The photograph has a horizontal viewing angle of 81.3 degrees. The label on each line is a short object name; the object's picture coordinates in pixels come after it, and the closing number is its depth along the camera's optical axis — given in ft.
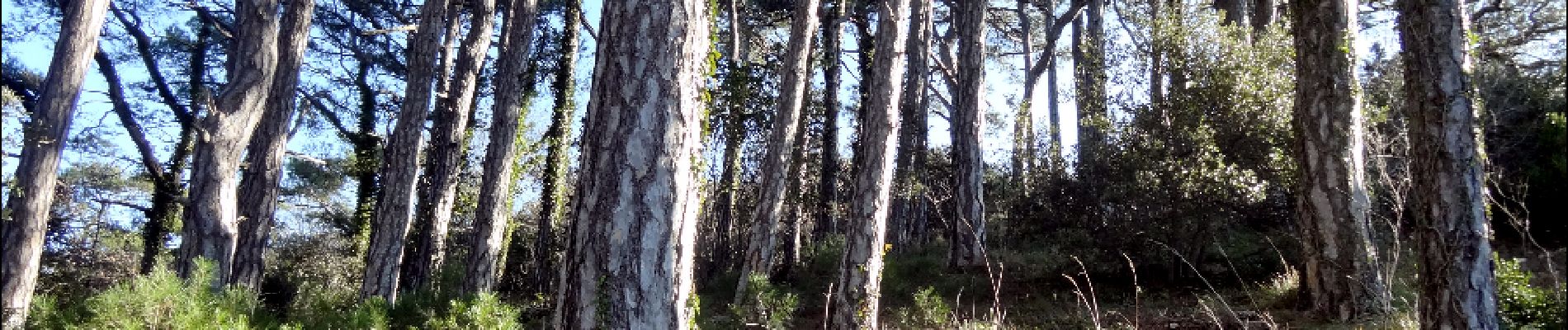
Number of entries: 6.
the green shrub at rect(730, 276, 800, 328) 30.58
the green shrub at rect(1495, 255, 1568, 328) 16.60
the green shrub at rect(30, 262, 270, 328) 17.22
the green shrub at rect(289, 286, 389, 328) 22.72
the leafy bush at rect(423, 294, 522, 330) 21.15
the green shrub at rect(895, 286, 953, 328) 28.37
